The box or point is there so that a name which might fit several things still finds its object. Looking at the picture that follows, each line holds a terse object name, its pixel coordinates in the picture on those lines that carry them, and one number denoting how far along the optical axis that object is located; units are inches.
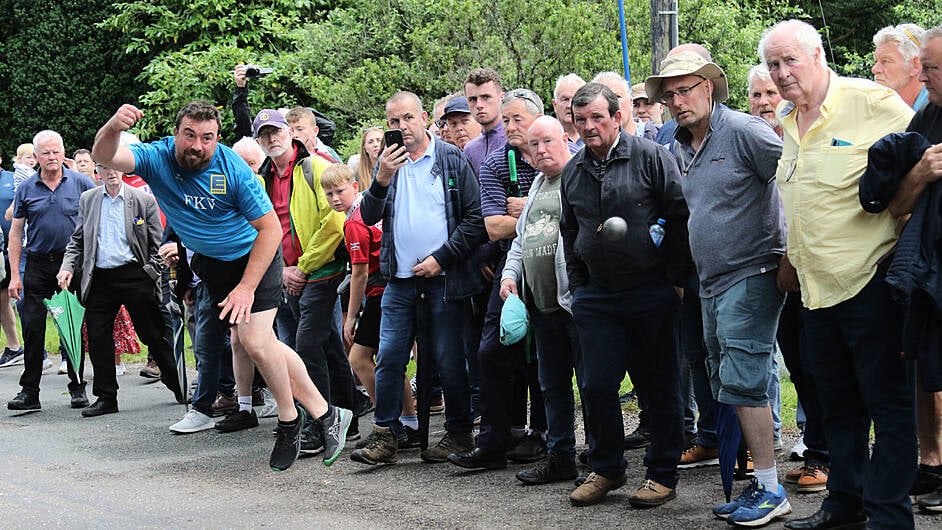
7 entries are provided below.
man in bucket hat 227.0
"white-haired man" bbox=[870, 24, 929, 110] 252.4
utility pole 406.0
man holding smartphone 302.4
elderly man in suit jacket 418.0
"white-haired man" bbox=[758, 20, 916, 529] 204.2
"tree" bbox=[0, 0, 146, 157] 1099.3
